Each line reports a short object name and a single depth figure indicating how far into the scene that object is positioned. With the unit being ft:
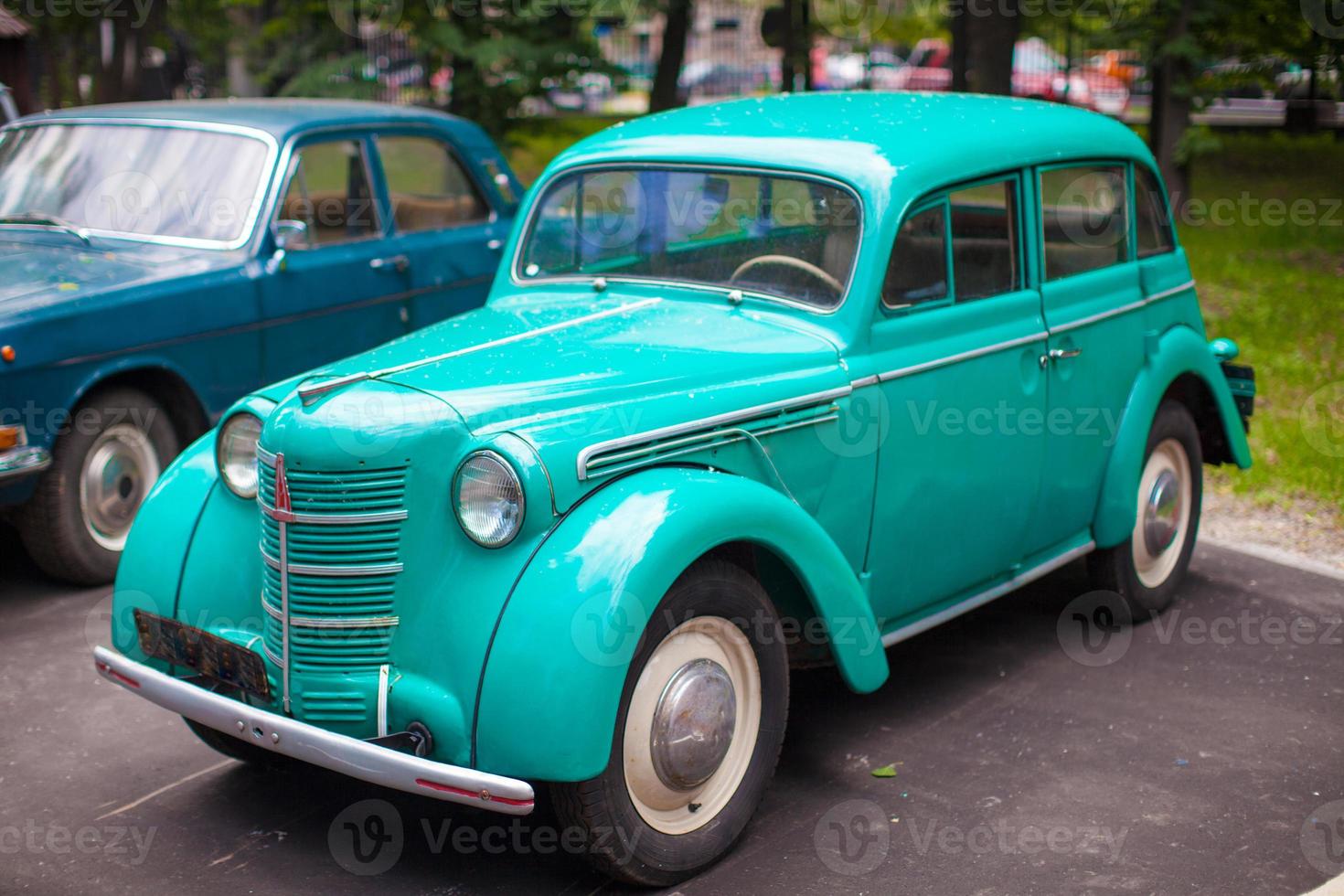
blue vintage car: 18.57
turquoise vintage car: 10.75
